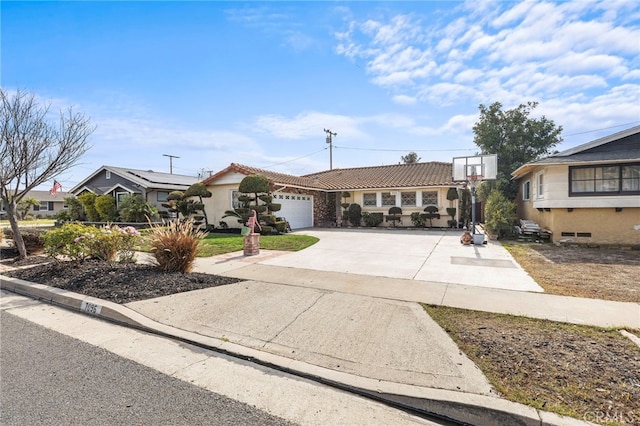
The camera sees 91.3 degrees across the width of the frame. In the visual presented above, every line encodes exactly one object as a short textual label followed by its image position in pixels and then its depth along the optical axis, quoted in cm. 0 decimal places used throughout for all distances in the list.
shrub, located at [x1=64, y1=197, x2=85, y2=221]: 2364
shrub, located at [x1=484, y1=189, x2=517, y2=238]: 1362
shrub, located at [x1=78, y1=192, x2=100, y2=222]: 2252
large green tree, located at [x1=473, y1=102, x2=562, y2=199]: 2056
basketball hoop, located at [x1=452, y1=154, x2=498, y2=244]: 1425
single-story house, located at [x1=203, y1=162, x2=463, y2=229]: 1780
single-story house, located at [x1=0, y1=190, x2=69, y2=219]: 4474
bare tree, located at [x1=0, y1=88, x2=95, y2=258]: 801
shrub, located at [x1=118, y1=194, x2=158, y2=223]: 1906
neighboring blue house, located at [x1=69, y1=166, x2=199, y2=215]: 2138
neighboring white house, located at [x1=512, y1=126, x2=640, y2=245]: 1155
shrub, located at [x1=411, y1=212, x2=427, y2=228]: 1939
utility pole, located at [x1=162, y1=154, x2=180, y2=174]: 4372
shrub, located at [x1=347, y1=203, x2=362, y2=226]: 2105
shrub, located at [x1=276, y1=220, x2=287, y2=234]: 1578
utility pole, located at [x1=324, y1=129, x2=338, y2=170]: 3500
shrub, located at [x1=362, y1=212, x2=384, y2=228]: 2052
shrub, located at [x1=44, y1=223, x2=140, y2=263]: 736
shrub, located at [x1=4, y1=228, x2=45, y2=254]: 1008
